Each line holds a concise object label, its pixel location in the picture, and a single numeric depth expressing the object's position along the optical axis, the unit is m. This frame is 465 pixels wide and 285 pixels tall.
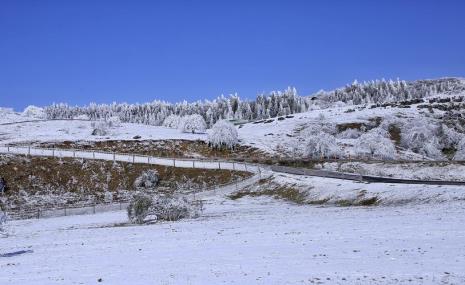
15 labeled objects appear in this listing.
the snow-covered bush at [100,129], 105.62
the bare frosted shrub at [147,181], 65.14
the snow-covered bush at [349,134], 116.75
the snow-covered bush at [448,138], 107.46
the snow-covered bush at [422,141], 98.94
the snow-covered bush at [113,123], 120.82
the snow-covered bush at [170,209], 37.75
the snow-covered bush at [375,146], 89.50
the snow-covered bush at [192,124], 119.62
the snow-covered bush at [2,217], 25.37
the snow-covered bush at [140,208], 36.84
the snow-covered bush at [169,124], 196.25
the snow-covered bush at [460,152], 84.70
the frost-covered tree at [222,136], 96.38
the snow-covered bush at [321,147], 85.12
